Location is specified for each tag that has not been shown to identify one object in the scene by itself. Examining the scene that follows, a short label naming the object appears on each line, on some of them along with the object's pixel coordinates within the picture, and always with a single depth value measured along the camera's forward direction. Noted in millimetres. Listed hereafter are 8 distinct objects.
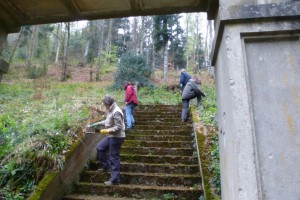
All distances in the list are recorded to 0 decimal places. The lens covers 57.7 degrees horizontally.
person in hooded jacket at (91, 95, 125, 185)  5703
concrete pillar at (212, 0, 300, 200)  2355
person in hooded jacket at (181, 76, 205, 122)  9422
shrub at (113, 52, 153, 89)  18812
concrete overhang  3639
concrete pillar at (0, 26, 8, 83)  4055
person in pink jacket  9094
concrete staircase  5426
